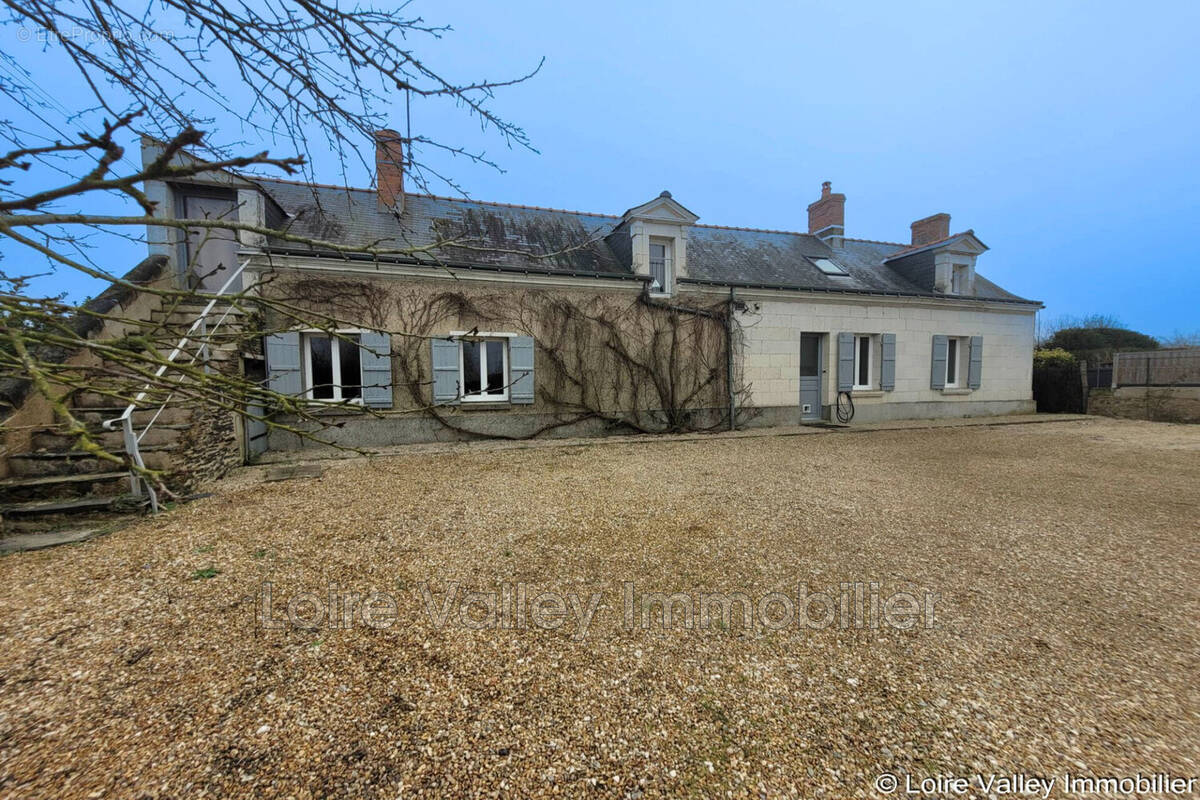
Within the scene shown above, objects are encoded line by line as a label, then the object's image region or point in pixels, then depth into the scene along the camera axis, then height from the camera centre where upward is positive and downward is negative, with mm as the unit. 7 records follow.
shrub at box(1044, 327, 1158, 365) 15352 +1077
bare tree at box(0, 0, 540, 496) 1193 +592
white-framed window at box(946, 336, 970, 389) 11773 +309
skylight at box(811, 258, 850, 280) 11656 +2683
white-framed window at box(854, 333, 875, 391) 10984 +271
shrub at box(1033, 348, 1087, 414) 12039 -272
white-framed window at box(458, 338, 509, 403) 8289 +160
